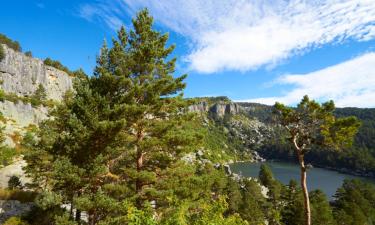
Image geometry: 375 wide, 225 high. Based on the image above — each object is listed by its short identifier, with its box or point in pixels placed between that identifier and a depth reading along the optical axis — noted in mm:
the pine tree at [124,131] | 15688
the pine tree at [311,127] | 18484
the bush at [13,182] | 32562
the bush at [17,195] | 25359
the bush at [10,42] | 104950
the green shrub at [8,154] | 34650
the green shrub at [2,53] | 82812
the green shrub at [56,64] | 104875
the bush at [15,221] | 17206
